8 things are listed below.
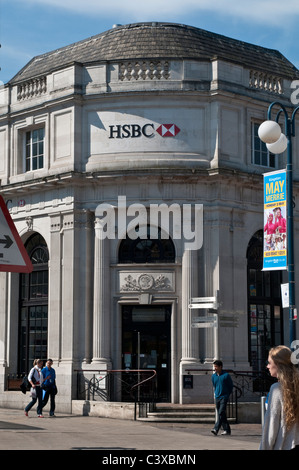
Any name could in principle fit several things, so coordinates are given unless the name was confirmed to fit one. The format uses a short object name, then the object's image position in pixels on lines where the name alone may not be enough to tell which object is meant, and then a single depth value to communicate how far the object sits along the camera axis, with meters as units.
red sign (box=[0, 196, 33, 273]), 7.19
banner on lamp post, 20.59
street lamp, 18.91
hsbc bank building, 28.83
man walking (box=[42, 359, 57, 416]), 25.95
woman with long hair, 7.86
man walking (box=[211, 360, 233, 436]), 21.41
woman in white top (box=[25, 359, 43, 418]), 25.61
